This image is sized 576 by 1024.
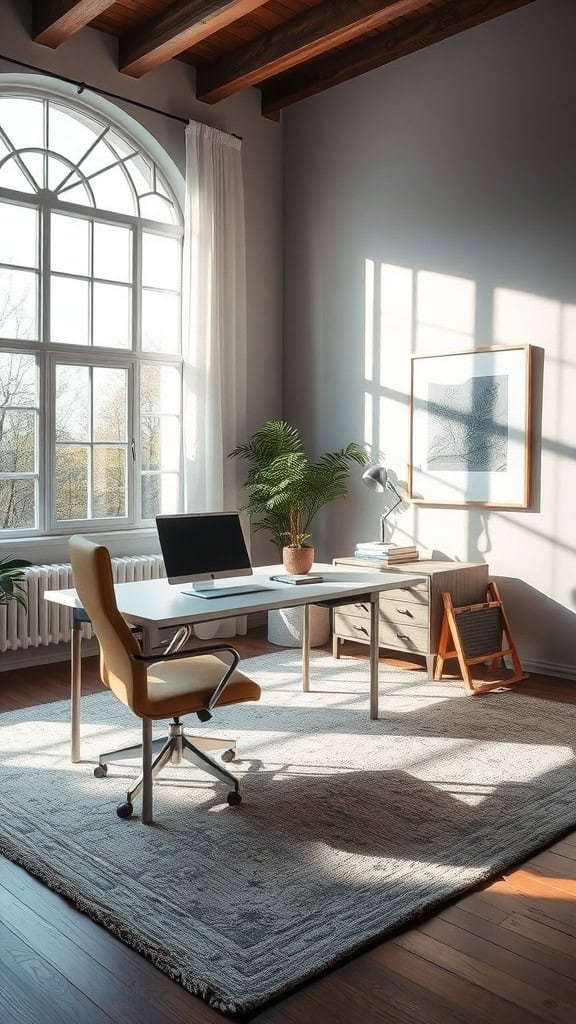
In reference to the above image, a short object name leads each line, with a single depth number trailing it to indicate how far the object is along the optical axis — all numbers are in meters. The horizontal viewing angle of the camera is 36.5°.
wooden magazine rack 4.73
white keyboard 3.55
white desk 3.09
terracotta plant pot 4.11
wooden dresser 4.86
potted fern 5.57
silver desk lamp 4.99
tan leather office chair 2.87
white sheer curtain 5.76
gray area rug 2.29
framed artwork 5.04
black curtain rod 4.96
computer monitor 3.48
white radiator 4.98
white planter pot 5.71
